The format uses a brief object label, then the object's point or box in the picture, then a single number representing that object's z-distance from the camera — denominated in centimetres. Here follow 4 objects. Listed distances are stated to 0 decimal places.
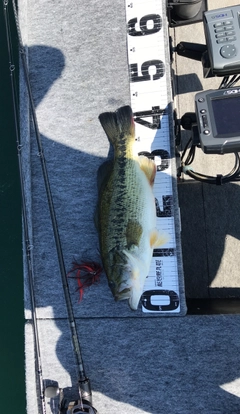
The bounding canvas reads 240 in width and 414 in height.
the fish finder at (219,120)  131
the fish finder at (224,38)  141
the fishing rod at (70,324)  156
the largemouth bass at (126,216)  151
